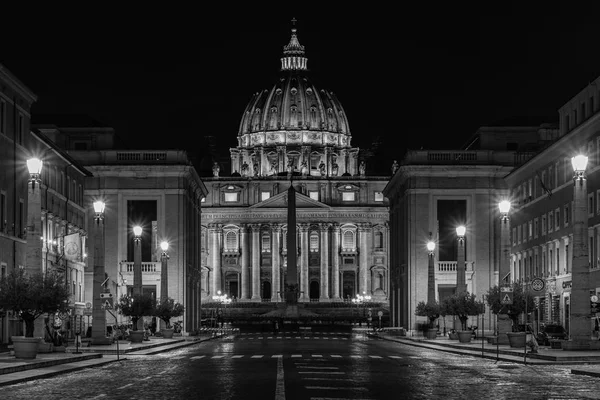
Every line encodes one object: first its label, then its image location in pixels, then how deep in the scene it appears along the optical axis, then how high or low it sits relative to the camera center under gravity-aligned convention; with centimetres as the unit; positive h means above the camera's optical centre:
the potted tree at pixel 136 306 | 8081 -48
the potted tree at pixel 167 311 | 8814 -88
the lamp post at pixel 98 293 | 6347 +27
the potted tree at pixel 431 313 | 8750 -106
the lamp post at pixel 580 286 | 4956 +38
